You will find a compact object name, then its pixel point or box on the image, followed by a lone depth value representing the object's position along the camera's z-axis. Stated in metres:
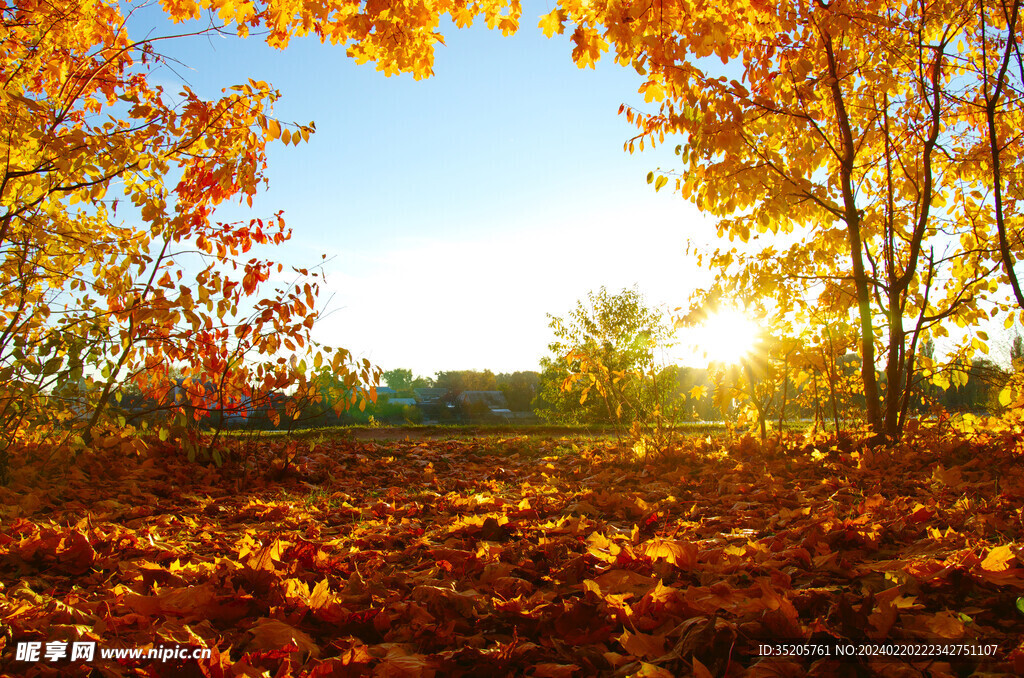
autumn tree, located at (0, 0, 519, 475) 3.09
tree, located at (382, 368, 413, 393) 38.87
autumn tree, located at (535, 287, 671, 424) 19.38
